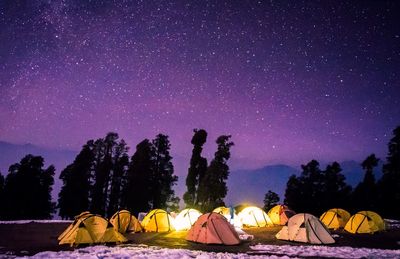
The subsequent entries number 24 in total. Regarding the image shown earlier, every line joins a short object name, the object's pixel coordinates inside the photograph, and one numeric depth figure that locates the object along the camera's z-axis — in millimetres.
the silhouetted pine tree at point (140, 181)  53594
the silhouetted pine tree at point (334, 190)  59969
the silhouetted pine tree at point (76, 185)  54281
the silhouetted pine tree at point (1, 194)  52219
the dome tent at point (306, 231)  19906
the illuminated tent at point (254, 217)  31797
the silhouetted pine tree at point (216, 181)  45688
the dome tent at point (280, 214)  34031
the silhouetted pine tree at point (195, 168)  48969
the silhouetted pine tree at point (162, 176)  57125
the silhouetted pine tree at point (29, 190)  52344
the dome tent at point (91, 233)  18094
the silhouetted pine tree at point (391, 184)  51534
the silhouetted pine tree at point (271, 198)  58800
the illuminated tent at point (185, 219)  26438
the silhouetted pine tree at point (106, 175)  57469
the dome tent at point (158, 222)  26188
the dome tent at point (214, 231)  19461
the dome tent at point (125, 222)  25203
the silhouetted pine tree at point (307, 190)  60969
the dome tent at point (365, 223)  26564
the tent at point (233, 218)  28392
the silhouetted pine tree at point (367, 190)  55938
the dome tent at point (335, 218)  30031
